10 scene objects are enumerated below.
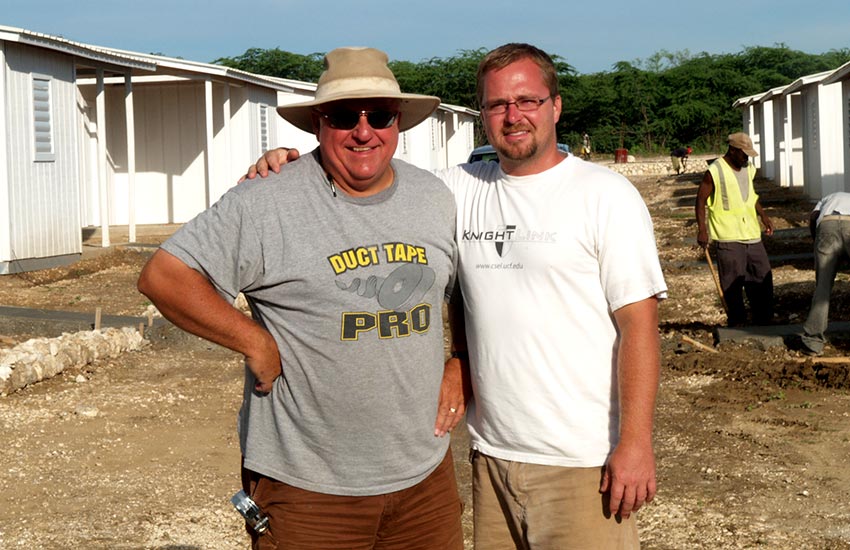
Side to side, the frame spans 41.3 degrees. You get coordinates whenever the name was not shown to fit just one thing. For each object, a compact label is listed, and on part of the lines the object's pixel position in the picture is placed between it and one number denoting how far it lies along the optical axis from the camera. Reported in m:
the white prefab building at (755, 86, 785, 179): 33.62
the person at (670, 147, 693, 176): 43.44
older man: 2.97
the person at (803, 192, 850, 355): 9.04
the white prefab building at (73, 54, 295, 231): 22.44
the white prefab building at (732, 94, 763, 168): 39.97
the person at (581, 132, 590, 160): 49.96
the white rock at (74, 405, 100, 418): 8.05
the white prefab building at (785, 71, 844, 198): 22.05
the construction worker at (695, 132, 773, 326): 10.07
